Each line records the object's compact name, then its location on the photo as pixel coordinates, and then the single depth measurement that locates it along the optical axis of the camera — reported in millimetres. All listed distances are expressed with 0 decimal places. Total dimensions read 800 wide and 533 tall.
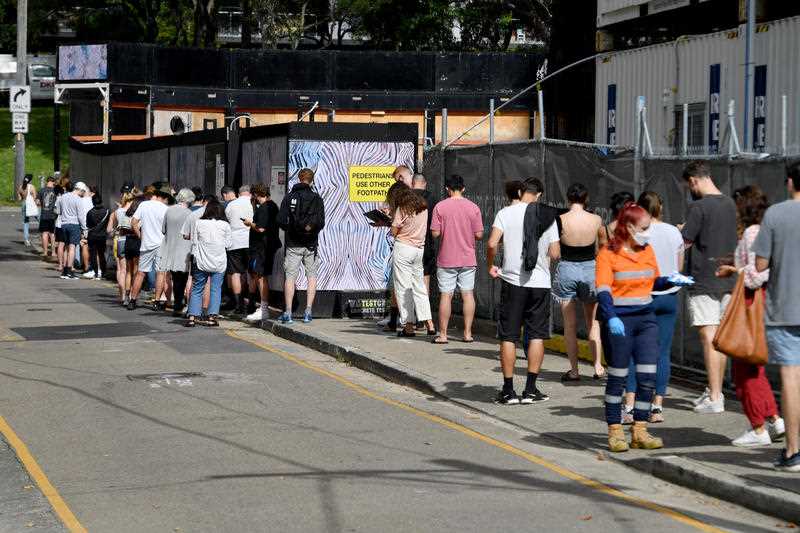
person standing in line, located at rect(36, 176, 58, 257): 29609
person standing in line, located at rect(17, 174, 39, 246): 33188
